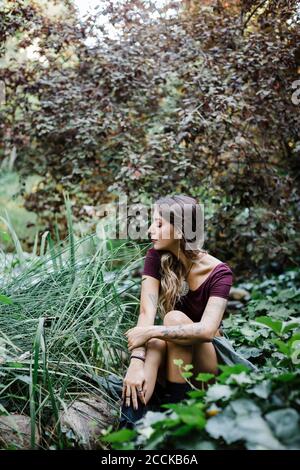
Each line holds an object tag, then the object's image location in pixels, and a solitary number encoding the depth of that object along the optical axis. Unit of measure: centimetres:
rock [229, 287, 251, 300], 523
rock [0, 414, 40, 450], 235
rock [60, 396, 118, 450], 247
